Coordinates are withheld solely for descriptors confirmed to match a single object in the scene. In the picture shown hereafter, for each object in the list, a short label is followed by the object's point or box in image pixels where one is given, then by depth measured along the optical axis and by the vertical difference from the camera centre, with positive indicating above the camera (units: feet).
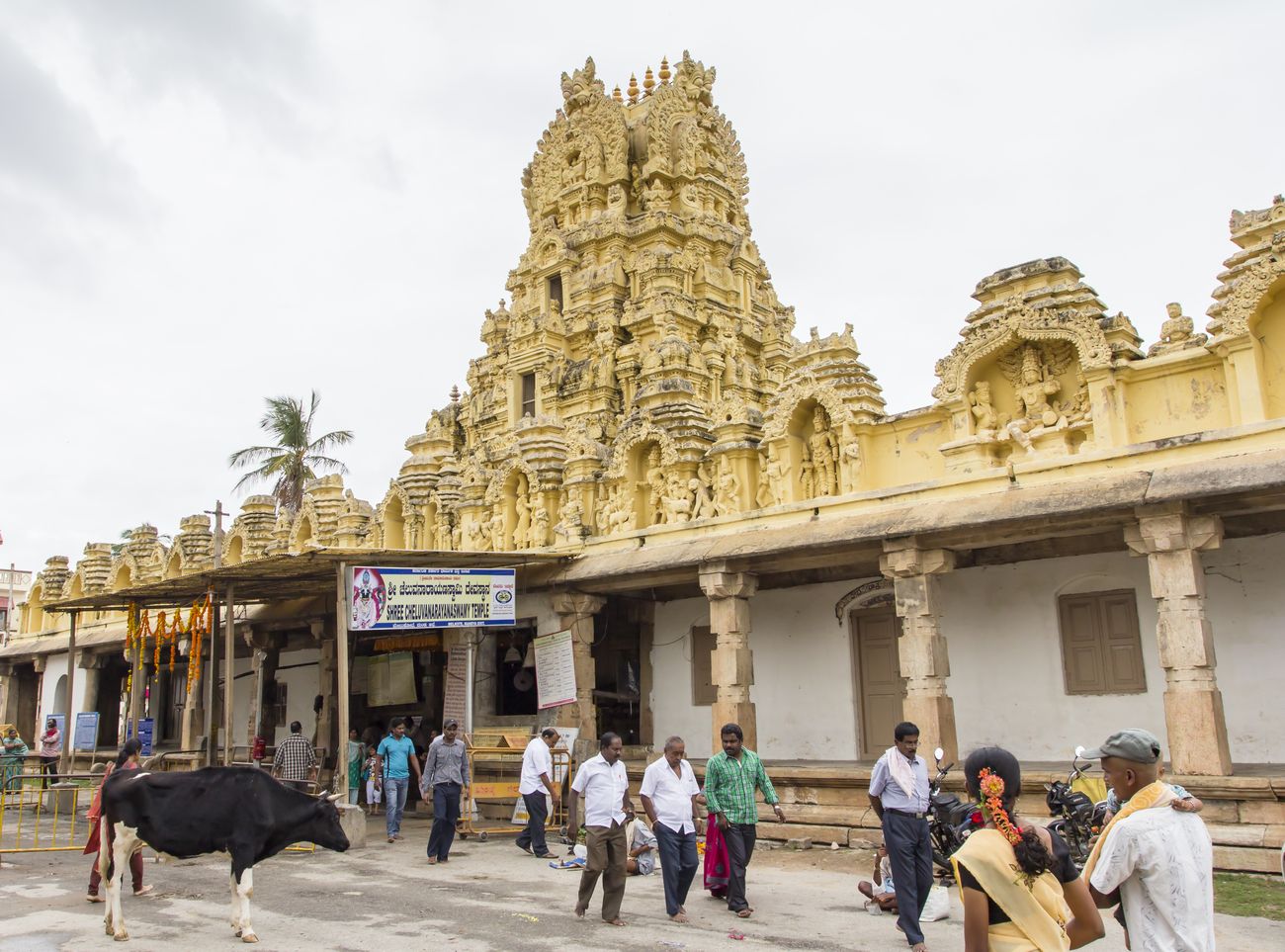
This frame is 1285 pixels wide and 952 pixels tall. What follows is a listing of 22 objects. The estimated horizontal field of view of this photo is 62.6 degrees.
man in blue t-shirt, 40.75 -2.50
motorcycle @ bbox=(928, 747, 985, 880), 25.17 -3.38
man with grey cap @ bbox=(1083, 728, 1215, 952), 11.23 -1.90
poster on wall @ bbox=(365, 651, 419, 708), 59.82 +1.28
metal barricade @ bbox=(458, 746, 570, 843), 42.83 -3.53
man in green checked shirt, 26.25 -2.54
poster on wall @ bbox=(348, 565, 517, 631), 41.45 +4.12
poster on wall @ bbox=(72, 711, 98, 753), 75.66 -1.24
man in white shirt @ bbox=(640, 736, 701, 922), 25.75 -2.96
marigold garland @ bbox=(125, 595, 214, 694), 53.06 +4.18
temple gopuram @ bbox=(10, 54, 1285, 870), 32.96 +5.50
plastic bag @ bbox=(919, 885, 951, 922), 25.31 -5.17
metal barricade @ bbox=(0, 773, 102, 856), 40.24 -5.00
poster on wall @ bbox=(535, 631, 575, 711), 46.96 +1.22
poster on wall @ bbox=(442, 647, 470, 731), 49.29 +0.73
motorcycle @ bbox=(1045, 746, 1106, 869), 24.53 -3.02
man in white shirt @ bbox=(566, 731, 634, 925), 25.50 -3.31
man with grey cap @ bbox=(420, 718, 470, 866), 35.55 -2.77
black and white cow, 24.89 -2.52
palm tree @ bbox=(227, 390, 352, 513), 103.86 +24.72
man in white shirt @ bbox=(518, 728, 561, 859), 36.40 -3.07
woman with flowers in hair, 11.47 -2.21
